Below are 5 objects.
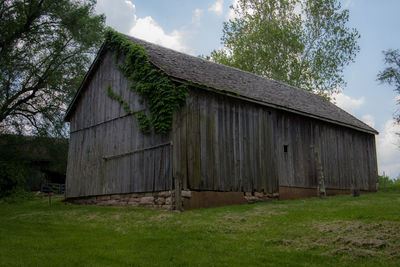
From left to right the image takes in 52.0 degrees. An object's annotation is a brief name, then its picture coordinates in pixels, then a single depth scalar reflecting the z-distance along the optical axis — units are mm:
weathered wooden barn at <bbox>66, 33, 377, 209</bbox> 15766
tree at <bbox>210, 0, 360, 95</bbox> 34906
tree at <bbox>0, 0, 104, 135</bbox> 24688
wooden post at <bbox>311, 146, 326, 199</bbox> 18203
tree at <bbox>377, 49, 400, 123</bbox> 31984
